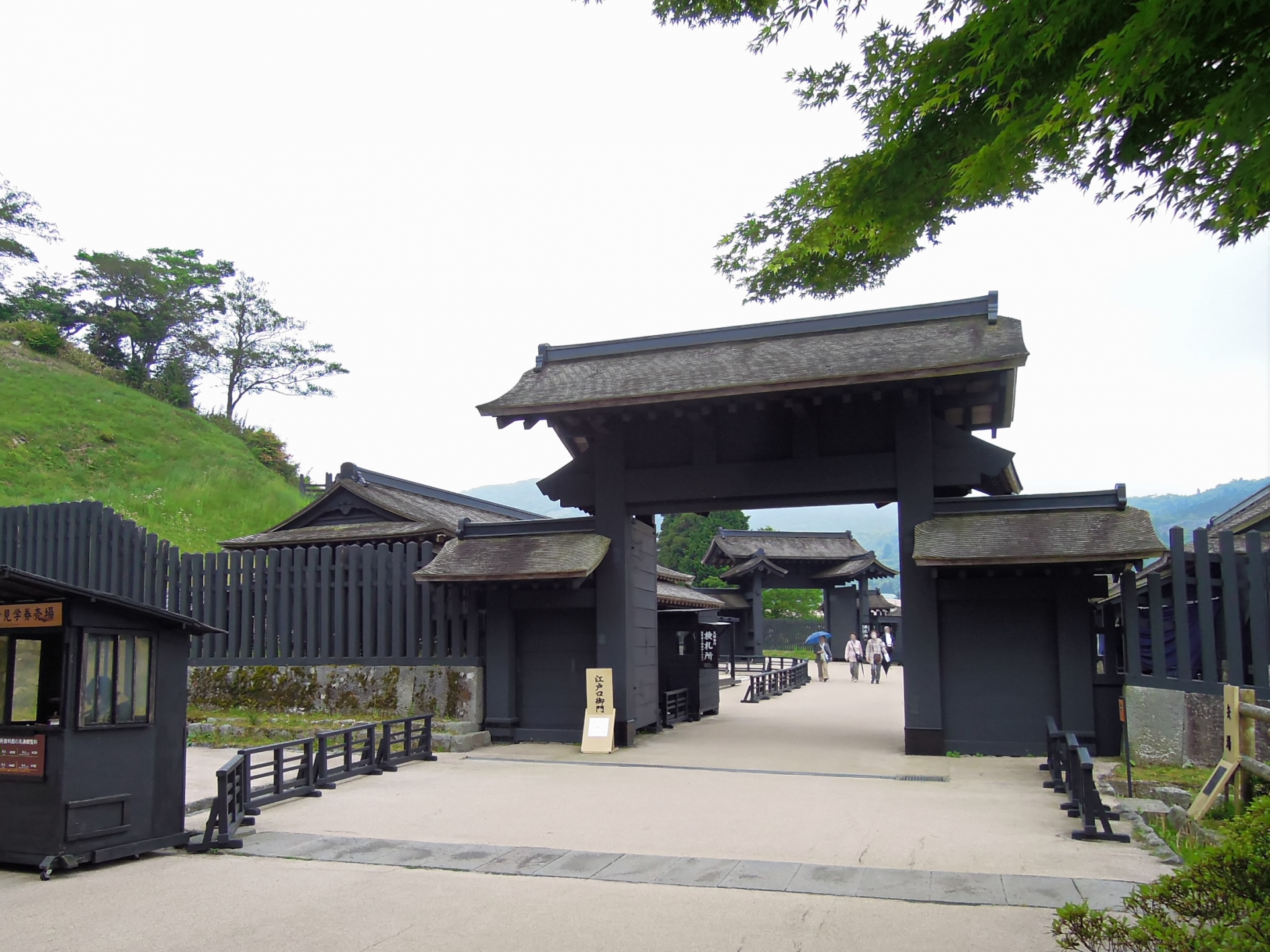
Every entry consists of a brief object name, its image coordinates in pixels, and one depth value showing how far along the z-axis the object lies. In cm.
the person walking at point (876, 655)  3434
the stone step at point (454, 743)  1591
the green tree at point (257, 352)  6297
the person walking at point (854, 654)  3609
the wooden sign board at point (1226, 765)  878
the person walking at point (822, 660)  3669
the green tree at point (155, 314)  6009
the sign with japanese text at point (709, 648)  2431
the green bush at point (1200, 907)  421
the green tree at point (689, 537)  5809
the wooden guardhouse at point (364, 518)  2191
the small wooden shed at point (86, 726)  794
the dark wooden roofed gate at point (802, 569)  4447
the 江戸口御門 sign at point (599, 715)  1573
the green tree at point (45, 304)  5884
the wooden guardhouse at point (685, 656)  2067
